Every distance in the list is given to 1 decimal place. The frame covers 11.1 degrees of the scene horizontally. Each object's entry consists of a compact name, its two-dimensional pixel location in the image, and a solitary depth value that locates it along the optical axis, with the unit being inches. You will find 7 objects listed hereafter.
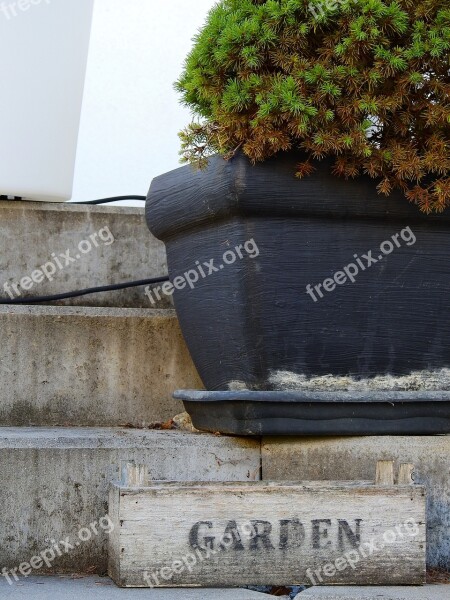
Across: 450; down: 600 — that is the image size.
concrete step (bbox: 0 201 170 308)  107.3
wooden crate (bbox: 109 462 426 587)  88.5
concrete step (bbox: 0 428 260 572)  91.7
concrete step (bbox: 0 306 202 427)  100.6
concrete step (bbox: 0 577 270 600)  87.2
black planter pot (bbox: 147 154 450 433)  92.6
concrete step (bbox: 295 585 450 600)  87.4
